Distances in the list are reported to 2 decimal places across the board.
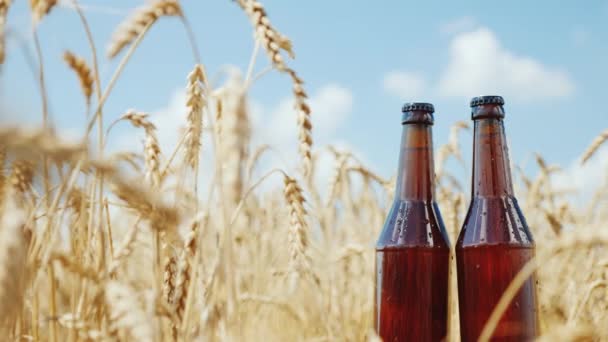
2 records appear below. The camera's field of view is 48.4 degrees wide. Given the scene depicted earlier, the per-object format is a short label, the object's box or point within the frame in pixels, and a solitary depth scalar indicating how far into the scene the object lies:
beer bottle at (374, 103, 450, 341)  1.35
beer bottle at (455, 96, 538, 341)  1.33
